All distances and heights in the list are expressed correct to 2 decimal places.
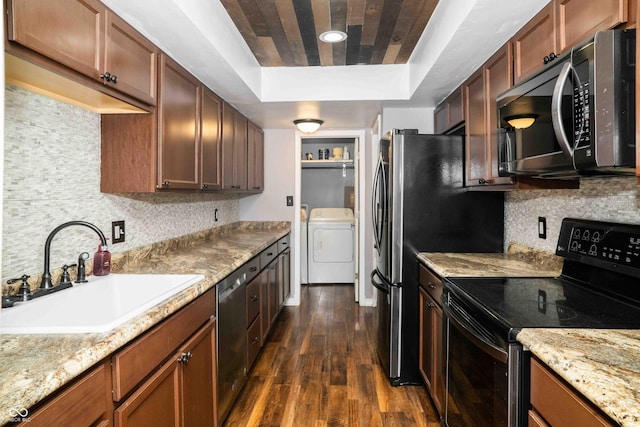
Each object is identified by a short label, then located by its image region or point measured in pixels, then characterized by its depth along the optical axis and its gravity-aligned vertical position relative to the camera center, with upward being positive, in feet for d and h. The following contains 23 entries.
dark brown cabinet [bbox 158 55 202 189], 6.48 +1.51
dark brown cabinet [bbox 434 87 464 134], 8.55 +2.33
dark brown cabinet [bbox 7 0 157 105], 3.80 +1.94
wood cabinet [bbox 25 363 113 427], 2.75 -1.46
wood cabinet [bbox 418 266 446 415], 6.65 -2.32
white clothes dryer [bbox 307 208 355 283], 17.75 -1.70
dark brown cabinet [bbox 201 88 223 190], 8.41 +1.60
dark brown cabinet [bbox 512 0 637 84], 3.99 +2.21
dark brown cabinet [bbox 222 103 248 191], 9.80 +1.66
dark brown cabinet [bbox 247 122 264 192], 12.22 +1.76
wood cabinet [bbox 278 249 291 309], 12.35 -2.10
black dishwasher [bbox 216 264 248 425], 6.54 -2.26
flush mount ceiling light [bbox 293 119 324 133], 12.22 +2.71
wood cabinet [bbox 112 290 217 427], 3.76 -1.85
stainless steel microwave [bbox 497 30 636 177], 3.53 +1.00
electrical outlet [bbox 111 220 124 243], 6.82 -0.34
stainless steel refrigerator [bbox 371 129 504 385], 8.31 -0.13
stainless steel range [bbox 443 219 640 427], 4.01 -1.11
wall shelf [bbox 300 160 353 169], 17.97 +2.28
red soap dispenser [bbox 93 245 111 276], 6.05 -0.77
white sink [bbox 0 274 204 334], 3.67 -1.08
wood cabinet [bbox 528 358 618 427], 2.87 -1.54
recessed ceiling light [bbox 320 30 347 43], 7.79 +3.51
